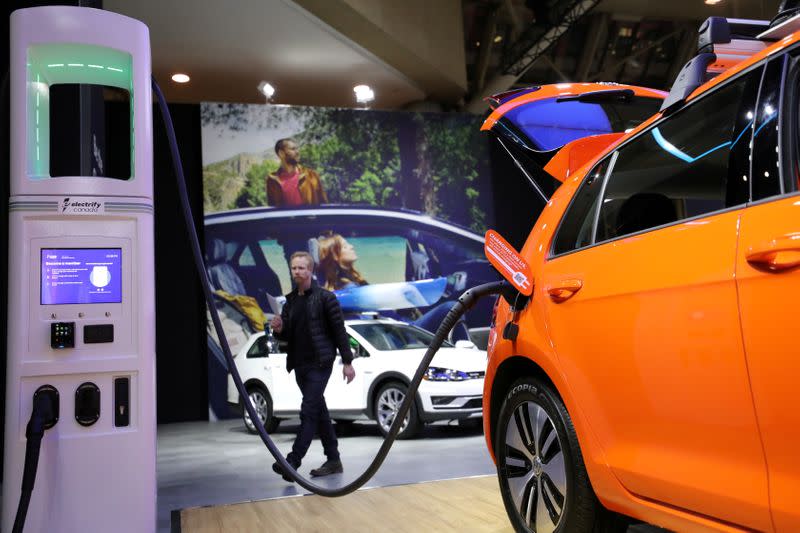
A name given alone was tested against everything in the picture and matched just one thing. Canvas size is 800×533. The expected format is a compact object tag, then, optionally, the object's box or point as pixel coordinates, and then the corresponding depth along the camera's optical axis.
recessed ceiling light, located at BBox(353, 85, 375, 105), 10.31
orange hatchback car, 1.61
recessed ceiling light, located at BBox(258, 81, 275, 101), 10.16
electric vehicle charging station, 2.87
